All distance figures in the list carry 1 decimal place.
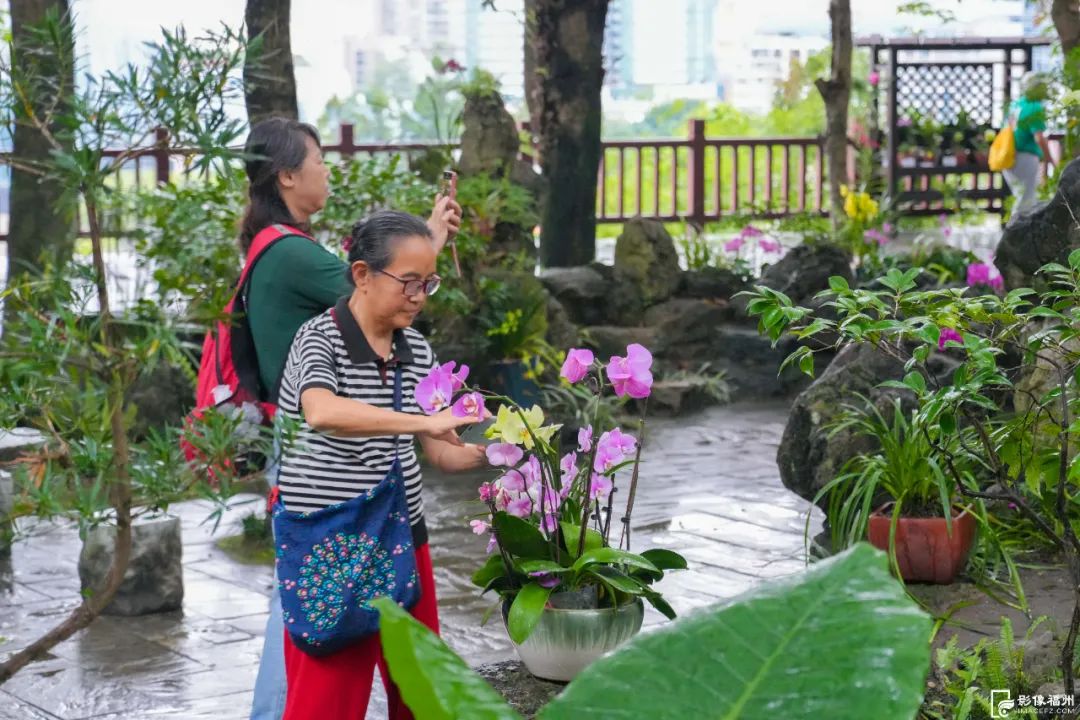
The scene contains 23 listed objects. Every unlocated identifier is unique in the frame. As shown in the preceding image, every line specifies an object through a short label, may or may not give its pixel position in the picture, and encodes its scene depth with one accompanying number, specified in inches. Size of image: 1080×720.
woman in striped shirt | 127.4
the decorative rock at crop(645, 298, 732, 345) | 418.6
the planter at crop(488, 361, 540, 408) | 349.4
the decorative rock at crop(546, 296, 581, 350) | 375.6
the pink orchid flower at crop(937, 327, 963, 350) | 154.7
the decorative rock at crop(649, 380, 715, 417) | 382.9
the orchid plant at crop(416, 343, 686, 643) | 136.2
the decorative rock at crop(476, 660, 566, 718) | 141.6
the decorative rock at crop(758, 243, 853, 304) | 422.0
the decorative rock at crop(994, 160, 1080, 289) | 238.8
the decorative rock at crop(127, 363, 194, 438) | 340.6
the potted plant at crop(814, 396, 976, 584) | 192.2
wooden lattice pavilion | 655.1
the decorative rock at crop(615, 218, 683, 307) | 430.0
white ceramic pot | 138.3
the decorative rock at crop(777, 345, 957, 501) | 223.3
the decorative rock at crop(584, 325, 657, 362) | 402.9
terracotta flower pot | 192.1
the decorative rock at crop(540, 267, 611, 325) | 410.6
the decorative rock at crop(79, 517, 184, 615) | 215.3
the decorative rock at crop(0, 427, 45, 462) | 244.4
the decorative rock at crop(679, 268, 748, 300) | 439.8
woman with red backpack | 146.6
